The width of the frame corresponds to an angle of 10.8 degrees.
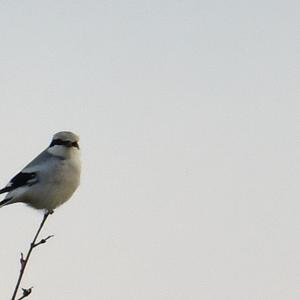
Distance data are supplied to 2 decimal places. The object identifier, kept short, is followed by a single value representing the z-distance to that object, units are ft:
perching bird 43.09
